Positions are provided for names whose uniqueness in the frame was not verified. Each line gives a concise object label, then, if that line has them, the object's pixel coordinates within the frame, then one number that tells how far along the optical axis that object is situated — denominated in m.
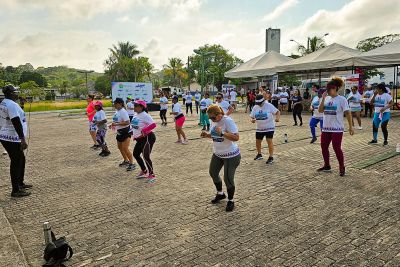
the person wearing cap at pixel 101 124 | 9.30
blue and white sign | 26.43
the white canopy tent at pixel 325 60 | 17.86
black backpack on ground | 3.32
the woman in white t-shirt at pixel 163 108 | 16.95
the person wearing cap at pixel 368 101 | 16.04
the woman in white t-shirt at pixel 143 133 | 6.45
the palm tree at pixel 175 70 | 72.38
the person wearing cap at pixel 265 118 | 7.59
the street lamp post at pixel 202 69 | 16.90
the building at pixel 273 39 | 69.31
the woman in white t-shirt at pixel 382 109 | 8.81
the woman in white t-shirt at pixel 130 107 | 14.16
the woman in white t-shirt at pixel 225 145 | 4.64
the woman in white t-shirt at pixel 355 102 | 12.40
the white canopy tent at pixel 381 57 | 15.53
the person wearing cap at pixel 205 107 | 13.74
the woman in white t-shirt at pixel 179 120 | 10.94
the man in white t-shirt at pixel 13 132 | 5.45
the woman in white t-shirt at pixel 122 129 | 7.39
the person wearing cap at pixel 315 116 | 9.75
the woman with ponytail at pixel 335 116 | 6.24
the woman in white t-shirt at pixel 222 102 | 11.54
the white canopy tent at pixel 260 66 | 23.08
